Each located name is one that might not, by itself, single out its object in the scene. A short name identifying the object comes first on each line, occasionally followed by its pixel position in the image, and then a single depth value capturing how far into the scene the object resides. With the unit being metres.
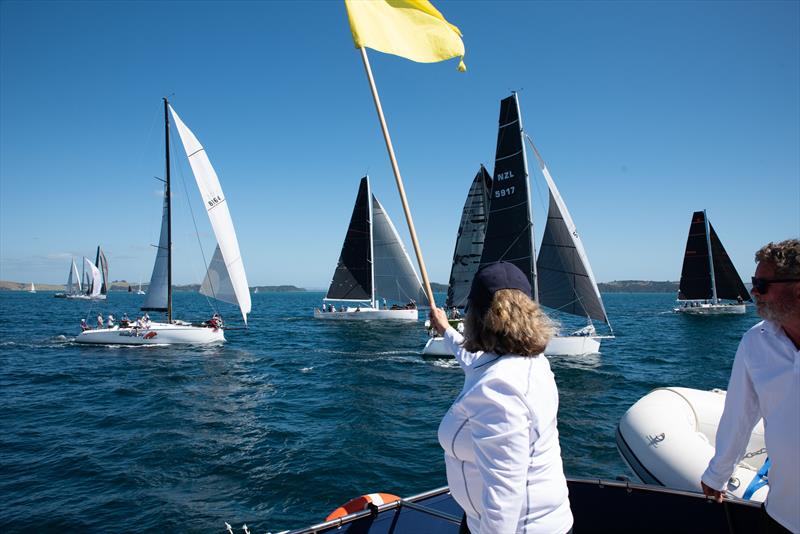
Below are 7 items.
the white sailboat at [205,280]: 24.16
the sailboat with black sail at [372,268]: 42.84
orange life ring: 4.12
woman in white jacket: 1.59
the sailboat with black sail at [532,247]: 20.59
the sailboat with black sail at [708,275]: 47.00
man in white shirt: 2.03
